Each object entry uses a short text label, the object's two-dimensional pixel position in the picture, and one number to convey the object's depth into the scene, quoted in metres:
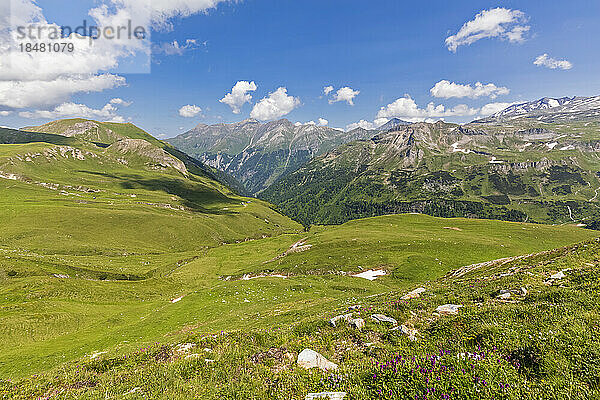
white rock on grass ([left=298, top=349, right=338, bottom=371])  10.10
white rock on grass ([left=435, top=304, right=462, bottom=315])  14.41
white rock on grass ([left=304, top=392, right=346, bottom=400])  7.51
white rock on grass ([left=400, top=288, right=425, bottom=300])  21.56
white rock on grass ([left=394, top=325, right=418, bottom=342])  11.87
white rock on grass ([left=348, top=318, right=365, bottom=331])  13.88
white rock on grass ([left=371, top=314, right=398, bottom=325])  14.23
